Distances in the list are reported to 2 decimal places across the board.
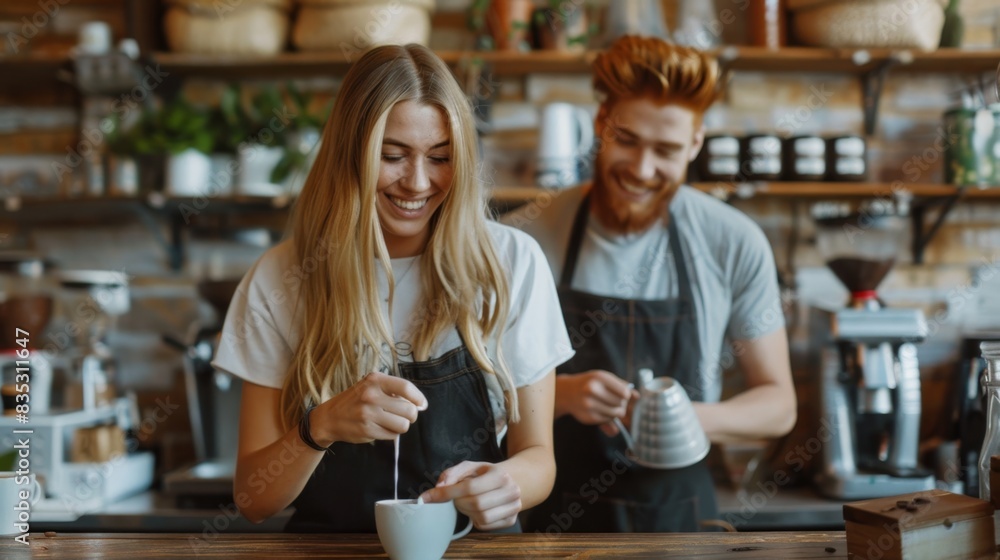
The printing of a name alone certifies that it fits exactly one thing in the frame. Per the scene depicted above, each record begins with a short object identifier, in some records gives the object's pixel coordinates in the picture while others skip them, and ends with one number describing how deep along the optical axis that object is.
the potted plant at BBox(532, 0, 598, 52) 2.74
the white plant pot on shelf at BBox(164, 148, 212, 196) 2.68
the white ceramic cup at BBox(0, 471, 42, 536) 1.14
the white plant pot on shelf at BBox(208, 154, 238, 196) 2.73
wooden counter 1.08
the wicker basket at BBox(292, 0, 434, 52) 2.64
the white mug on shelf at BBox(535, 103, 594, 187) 2.65
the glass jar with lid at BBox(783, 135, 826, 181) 2.65
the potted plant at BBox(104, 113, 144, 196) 2.70
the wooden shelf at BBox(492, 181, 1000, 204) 2.62
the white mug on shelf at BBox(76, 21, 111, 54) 2.72
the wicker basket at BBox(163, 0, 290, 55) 2.71
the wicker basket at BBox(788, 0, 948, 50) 2.63
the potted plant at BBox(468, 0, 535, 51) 2.74
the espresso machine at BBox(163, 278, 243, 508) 2.57
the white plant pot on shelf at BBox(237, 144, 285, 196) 2.69
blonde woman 1.34
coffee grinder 2.38
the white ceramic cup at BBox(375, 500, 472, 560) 1.00
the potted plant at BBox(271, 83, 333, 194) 2.67
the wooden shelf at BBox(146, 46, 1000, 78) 2.67
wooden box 0.93
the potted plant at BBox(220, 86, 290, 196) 2.69
